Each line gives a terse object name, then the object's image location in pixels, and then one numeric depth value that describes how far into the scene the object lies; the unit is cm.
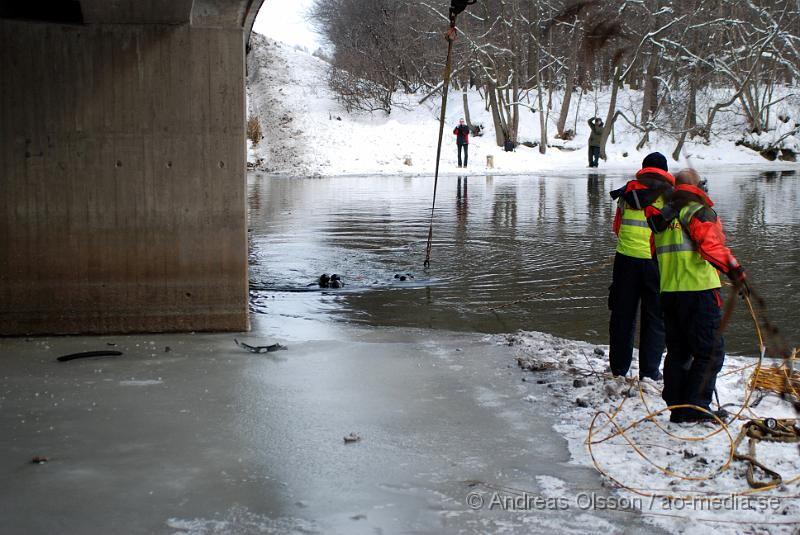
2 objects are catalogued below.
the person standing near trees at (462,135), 3794
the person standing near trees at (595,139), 3841
